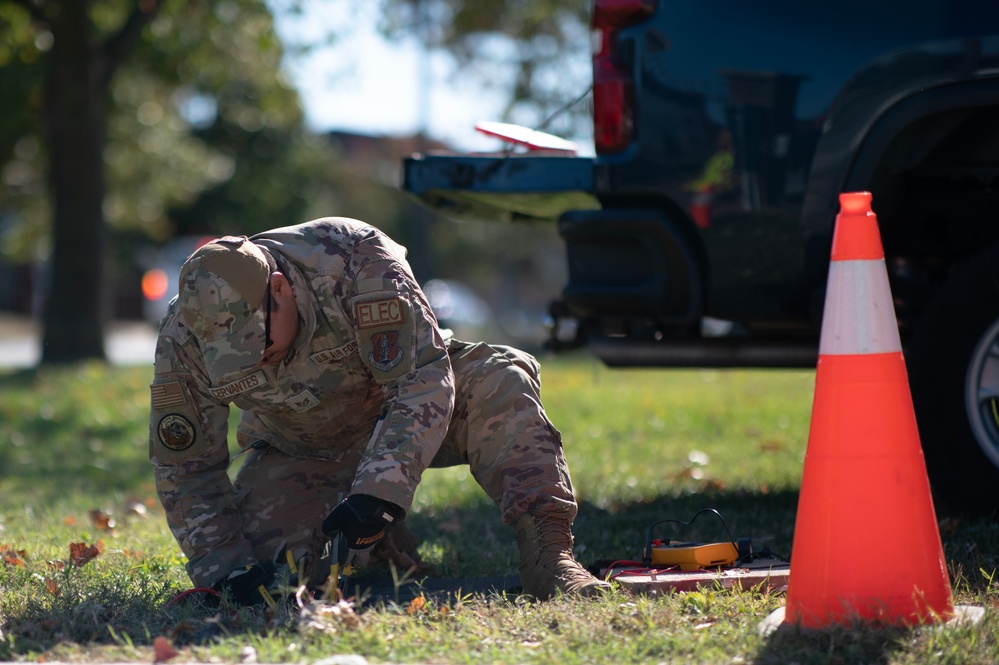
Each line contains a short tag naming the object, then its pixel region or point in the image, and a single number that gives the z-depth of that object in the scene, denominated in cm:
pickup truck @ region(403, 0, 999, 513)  705
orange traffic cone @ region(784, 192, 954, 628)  504
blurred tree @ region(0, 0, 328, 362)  2219
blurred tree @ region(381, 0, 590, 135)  3722
